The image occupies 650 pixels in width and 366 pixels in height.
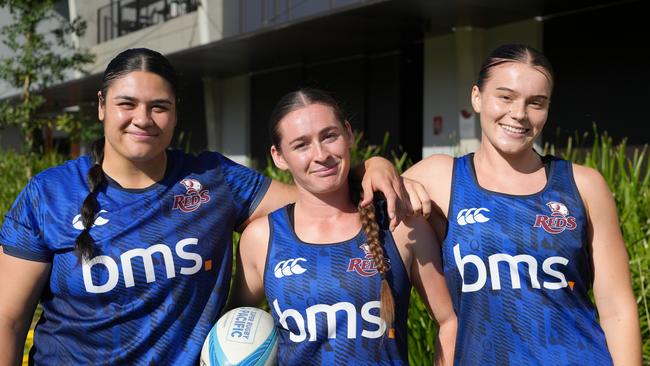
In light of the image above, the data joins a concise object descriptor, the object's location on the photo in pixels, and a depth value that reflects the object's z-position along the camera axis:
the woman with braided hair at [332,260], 2.58
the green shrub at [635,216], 4.16
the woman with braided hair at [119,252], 2.67
